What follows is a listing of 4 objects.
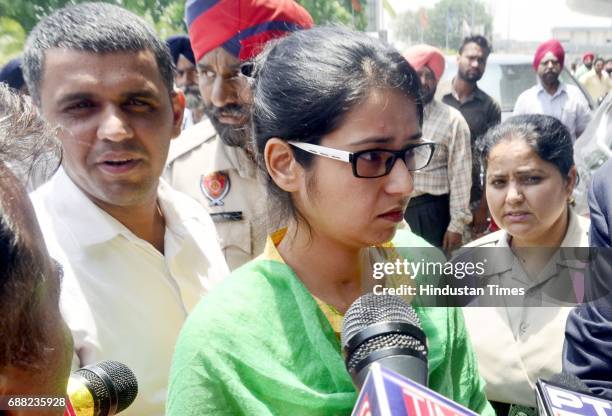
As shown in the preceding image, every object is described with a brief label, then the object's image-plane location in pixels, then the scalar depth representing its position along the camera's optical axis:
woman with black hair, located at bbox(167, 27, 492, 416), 1.16
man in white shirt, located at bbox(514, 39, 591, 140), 5.59
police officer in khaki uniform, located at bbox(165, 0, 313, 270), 2.20
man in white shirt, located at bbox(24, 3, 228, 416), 1.49
